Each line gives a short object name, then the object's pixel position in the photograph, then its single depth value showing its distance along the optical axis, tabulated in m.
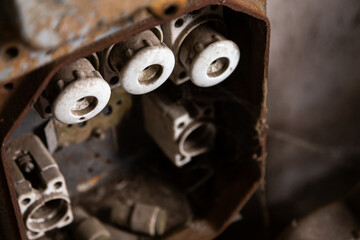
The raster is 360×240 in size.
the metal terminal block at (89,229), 0.69
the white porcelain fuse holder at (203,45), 0.58
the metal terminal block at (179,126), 0.68
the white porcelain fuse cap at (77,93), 0.54
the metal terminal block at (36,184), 0.62
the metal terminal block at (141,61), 0.55
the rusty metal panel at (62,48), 0.49
